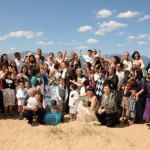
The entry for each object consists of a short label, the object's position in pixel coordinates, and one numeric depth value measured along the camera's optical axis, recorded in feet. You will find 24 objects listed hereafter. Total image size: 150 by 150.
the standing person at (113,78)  29.50
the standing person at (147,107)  28.30
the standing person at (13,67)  33.99
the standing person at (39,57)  37.12
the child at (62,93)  32.81
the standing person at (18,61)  35.87
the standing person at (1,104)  32.99
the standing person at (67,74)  33.24
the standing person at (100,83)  30.60
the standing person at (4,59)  34.72
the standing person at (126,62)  33.06
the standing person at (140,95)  28.99
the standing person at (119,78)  30.64
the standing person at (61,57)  37.88
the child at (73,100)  31.50
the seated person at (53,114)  30.64
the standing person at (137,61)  31.77
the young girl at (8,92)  32.73
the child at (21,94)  32.42
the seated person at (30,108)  29.84
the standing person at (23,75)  33.35
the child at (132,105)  28.96
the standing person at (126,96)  29.47
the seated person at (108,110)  28.81
